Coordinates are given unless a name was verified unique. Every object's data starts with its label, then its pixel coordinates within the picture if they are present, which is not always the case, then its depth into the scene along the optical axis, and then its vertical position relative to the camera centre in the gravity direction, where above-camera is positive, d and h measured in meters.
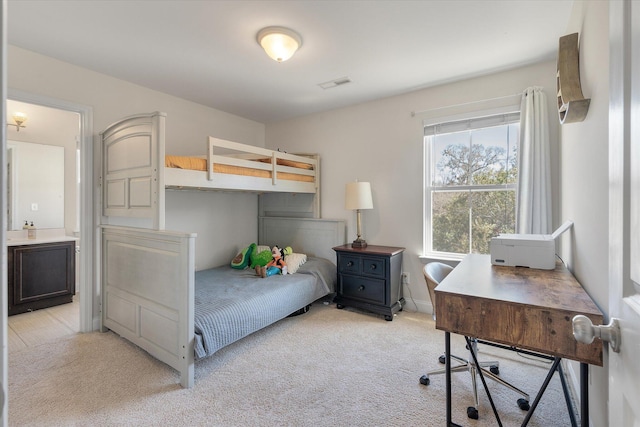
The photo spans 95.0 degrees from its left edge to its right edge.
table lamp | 3.31 +0.17
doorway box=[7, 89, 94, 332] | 2.73 -0.12
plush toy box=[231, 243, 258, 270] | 3.57 -0.58
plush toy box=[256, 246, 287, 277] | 3.18 -0.61
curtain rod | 2.75 +1.11
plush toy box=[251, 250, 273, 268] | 3.36 -0.54
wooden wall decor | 1.53 +0.72
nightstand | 3.07 -0.73
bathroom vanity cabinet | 3.17 -0.73
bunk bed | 2.03 -0.49
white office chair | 1.74 -1.05
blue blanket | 2.13 -0.76
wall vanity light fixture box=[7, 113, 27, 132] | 3.43 +1.08
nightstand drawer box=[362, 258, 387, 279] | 3.08 -0.59
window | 2.86 +0.32
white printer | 1.80 -0.24
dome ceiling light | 2.12 +1.27
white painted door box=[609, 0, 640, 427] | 0.51 +0.02
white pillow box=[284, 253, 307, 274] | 3.37 -0.58
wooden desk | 1.09 -0.40
